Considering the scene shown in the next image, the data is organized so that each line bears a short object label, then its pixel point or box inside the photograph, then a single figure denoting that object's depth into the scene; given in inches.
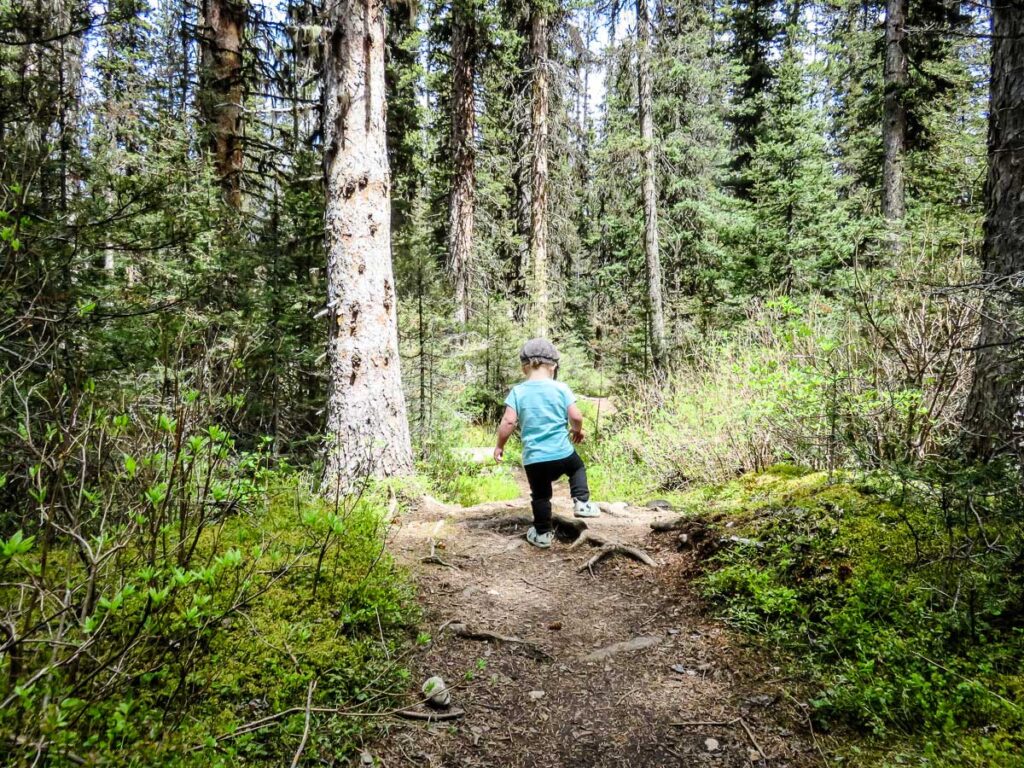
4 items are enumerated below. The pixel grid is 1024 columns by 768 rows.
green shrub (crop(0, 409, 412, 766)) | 62.1
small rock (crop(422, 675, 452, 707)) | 101.8
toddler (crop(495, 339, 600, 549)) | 189.3
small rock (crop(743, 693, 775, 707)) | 99.2
